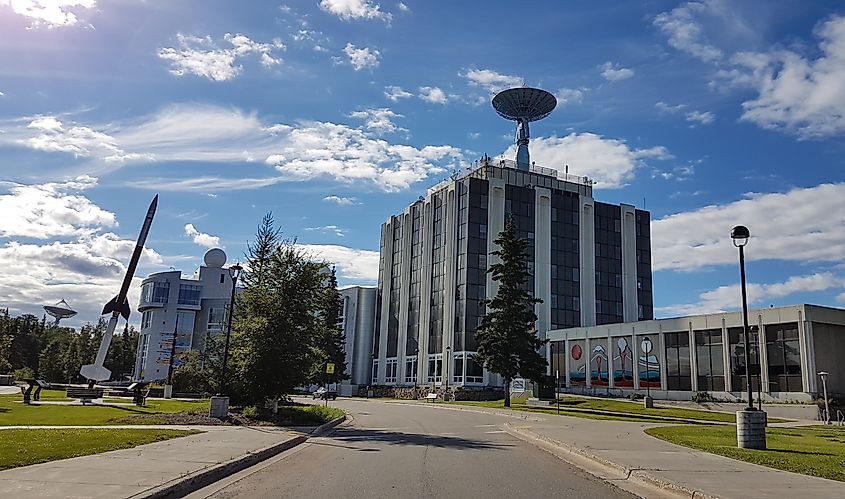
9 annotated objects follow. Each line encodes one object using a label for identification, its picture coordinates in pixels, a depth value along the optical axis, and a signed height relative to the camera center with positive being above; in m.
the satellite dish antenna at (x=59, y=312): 121.00 +9.19
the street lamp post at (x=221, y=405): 24.69 -1.23
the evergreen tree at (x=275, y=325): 26.06 +1.87
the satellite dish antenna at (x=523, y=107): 87.62 +36.22
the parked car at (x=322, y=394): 73.31 -2.06
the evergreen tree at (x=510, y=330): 51.03 +4.04
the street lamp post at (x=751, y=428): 18.03 -0.88
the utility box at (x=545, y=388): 53.80 -0.20
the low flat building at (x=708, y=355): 45.91 +2.96
